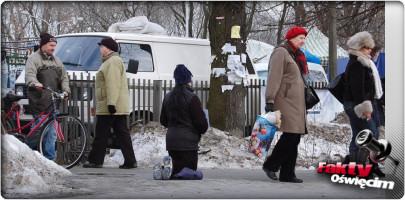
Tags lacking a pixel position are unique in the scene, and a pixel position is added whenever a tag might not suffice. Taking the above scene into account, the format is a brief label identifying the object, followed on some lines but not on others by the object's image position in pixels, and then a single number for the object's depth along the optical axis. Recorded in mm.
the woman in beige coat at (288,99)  15233
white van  21726
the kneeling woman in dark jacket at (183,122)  15456
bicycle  17565
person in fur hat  15694
